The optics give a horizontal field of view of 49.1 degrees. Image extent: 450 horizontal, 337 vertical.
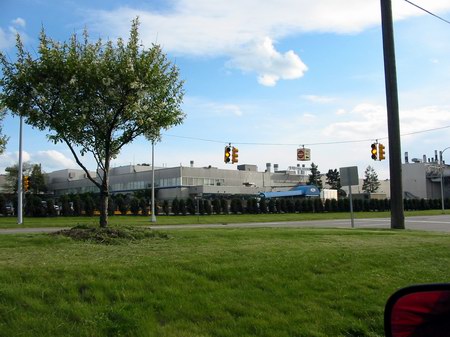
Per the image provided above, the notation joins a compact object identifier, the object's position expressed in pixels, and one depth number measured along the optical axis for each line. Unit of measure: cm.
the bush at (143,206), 5582
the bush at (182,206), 5656
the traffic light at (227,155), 3891
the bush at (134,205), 5553
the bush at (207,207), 5788
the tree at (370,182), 11675
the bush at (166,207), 5746
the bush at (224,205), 5975
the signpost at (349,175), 2559
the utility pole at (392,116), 2167
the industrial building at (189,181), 9050
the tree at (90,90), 1178
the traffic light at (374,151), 3781
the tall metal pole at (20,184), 3291
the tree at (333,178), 12508
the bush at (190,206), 5731
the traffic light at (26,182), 3680
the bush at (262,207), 6197
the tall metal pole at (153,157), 3835
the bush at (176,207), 5681
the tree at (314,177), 11649
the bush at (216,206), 5900
